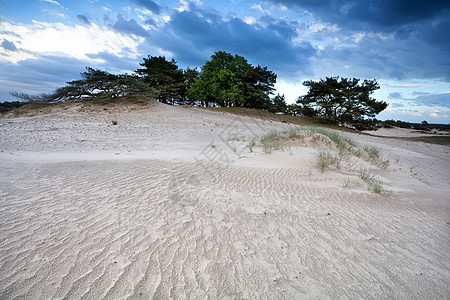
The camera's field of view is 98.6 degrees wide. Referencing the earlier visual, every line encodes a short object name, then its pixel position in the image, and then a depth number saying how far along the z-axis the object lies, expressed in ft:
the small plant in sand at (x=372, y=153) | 23.58
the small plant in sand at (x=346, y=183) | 14.24
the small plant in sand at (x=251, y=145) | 26.00
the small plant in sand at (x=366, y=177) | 15.52
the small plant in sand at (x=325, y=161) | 17.61
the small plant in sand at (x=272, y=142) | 24.63
